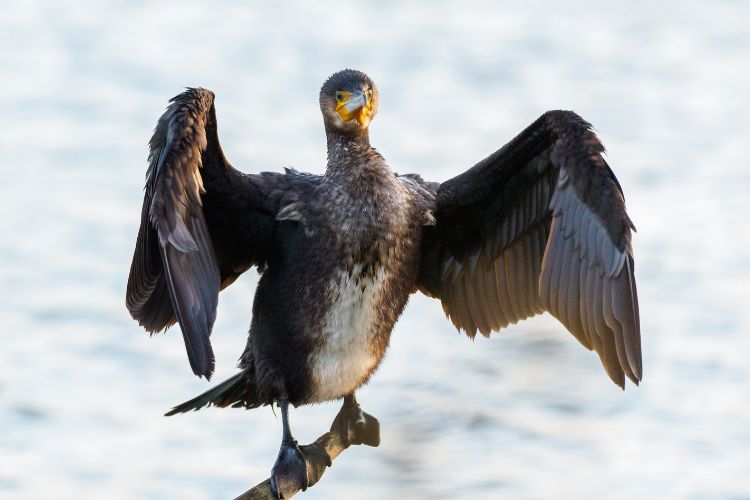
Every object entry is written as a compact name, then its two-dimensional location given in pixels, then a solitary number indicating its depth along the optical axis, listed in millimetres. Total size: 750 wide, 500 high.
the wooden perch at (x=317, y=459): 14406
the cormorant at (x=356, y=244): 14320
